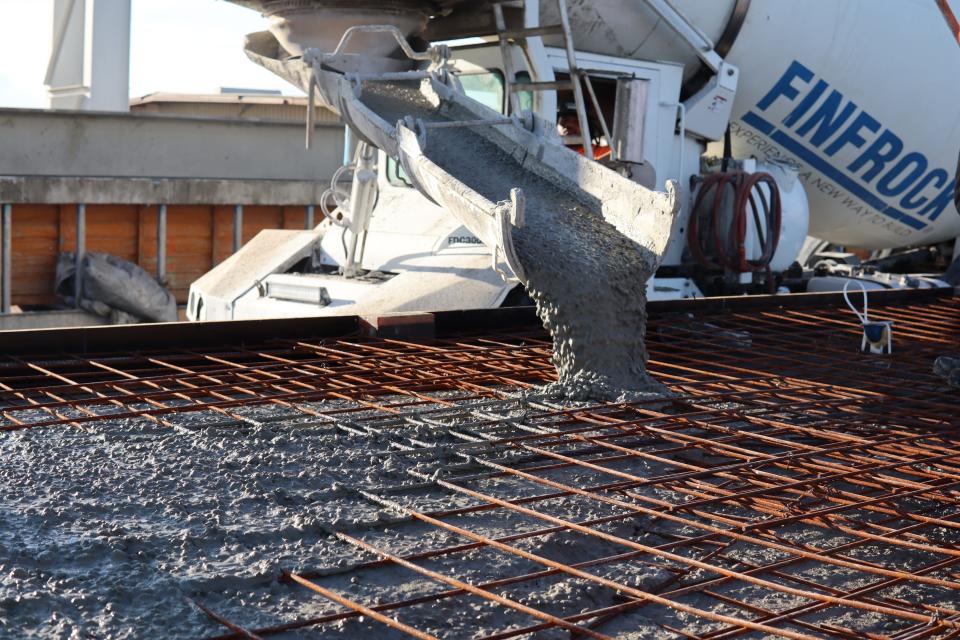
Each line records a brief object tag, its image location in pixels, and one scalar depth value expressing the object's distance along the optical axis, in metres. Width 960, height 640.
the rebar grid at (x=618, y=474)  2.52
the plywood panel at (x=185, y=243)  11.63
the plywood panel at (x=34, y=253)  10.83
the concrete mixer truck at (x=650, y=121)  6.38
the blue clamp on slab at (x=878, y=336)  5.56
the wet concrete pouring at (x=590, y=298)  4.48
